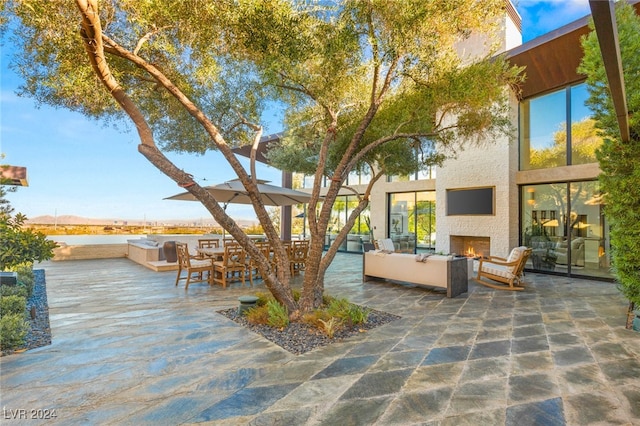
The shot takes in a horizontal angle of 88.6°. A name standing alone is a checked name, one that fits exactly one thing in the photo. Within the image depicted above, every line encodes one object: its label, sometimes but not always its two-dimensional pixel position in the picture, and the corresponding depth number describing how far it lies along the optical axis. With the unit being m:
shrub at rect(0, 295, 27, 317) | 3.61
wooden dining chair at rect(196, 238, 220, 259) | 8.25
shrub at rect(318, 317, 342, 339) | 3.63
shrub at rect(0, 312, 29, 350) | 3.07
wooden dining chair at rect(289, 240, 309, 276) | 7.65
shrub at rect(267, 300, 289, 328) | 3.90
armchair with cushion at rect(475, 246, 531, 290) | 6.47
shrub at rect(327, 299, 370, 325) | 3.99
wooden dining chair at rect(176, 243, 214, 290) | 6.17
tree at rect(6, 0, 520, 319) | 3.68
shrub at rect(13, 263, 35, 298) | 5.05
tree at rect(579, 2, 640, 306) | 4.17
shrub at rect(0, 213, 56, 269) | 4.68
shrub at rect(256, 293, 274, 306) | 4.64
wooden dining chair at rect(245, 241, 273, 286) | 6.68
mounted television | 9.15
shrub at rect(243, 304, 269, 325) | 4.06
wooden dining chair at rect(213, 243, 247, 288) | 6.34
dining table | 6.68
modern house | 7.70
